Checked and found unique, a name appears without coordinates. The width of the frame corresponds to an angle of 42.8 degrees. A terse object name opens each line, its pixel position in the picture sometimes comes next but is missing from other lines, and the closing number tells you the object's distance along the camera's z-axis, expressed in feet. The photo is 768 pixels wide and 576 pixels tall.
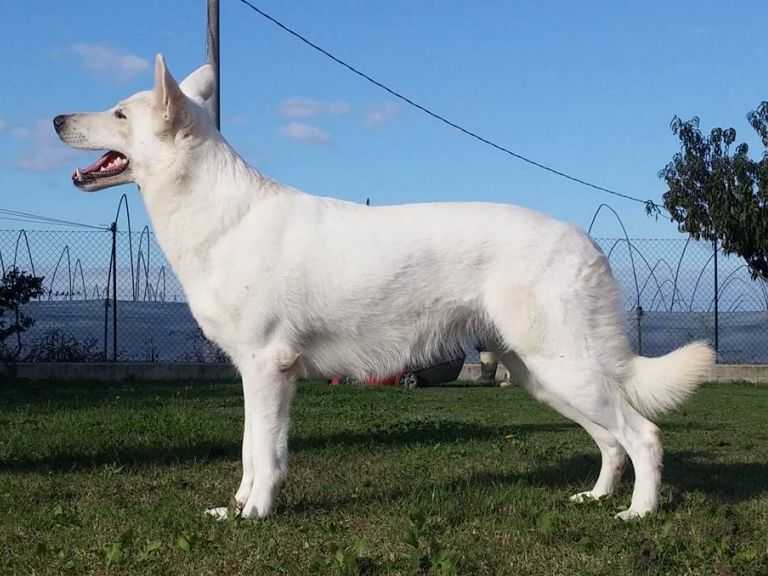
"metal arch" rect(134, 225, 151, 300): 47.47
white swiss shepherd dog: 16.08
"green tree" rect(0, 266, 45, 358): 48.52
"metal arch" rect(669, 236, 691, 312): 53.21
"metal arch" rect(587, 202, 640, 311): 51.42
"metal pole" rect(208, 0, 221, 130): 51.31
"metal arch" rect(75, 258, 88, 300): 48.43
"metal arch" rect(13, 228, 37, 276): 47.50
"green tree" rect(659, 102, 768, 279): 58.39
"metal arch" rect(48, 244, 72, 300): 48.05
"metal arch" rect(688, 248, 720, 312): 54.39
